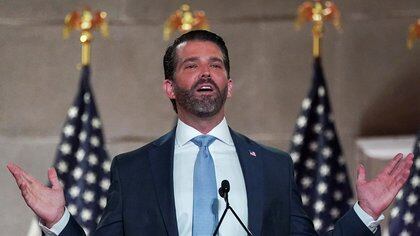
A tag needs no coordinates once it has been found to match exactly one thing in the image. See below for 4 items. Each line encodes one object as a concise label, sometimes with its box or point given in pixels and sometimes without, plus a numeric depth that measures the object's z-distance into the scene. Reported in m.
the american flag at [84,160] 13.02
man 6.45
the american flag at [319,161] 13.02
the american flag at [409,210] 12.45
